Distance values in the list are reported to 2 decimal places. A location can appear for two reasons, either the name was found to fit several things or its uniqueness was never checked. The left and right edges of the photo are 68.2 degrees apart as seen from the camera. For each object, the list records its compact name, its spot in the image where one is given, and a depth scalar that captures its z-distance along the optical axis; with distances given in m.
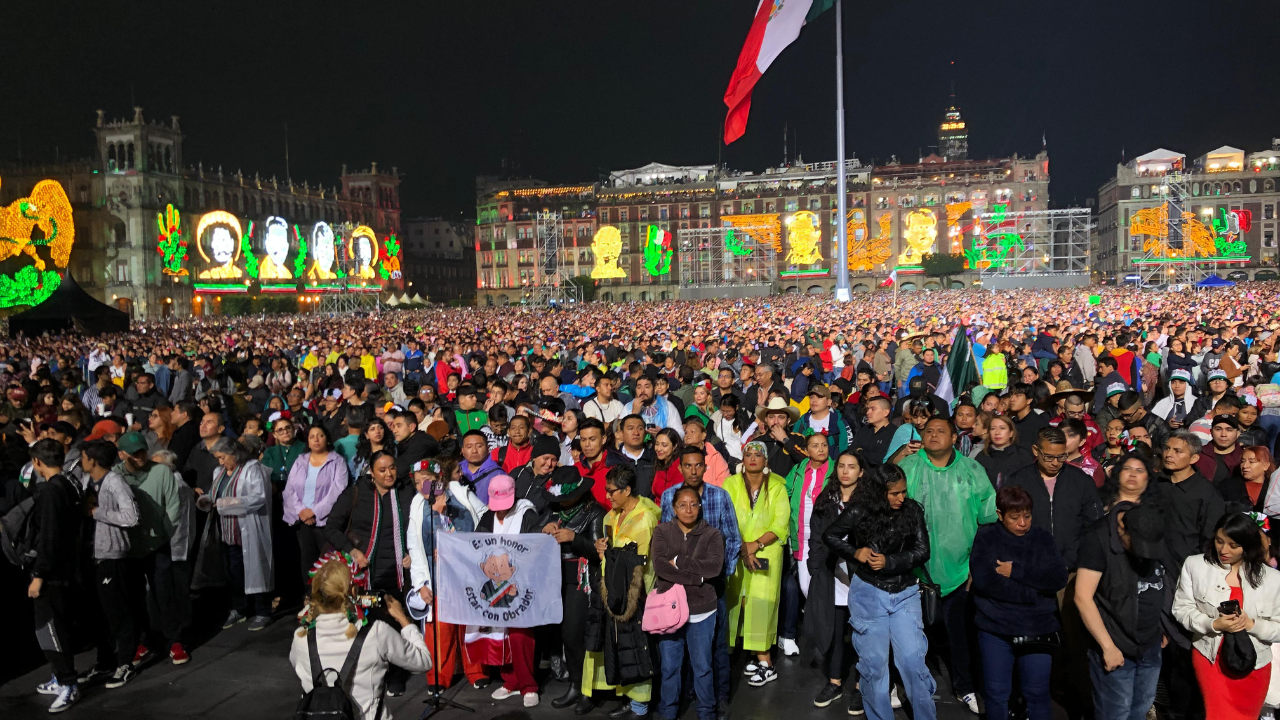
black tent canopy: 26.14
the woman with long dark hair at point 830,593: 4.89
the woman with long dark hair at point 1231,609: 3.85
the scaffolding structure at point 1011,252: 62.66
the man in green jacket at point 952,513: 4.94
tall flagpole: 33.38
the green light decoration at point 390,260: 87.81
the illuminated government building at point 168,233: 67.19
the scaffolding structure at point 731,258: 80.71
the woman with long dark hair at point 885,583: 4.31
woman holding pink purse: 4.61
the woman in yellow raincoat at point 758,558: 5.22
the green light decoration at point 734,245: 79.62
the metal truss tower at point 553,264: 86.88
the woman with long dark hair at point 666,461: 5.84
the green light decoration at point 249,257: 72.56
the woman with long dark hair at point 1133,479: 4.39
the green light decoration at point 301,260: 76.75
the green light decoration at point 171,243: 67.56
